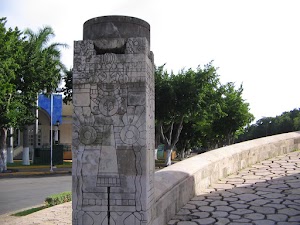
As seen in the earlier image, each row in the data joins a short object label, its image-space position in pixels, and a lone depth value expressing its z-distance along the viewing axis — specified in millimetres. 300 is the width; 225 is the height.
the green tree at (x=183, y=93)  20328
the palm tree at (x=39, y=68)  18547
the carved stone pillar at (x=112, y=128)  3779
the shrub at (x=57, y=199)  8602
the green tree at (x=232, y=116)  27547
